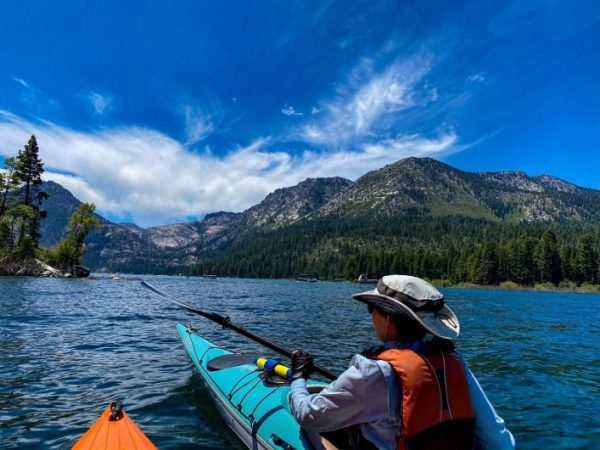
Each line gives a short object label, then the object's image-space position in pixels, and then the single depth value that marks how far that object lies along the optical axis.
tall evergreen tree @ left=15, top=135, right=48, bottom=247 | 69.81
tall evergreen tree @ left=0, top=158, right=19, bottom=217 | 64.86
